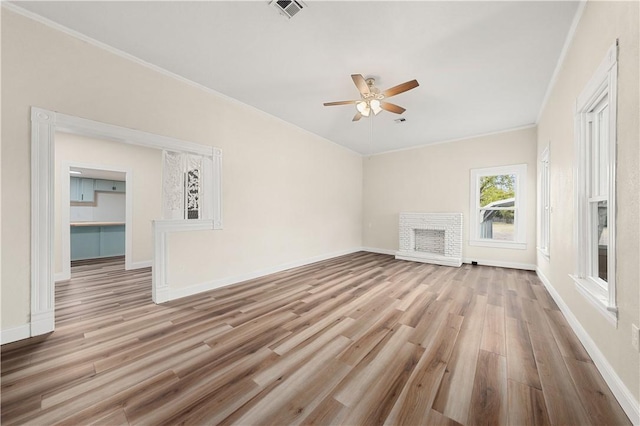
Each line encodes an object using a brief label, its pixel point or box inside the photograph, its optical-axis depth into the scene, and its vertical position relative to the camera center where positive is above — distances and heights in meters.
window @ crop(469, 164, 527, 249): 4.69 +0.13
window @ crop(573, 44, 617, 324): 1.79 +0.22
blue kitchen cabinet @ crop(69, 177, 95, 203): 6.31 +0.57
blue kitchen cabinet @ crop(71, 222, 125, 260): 5.70 -0.75
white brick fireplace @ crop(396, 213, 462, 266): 5.14 -0.60
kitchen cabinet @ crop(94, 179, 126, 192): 6.65 +0.74
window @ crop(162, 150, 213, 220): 3.10 +0.36
